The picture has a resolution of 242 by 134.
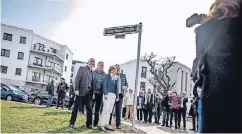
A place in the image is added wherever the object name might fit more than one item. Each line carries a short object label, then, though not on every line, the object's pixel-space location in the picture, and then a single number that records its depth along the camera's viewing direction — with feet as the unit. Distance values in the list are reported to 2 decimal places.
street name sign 17.34
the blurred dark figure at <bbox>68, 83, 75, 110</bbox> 37.11
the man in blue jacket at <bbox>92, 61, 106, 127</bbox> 17.40
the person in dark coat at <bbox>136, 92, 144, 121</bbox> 33.22
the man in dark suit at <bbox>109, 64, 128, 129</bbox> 18.43
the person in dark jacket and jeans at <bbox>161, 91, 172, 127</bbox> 28.96
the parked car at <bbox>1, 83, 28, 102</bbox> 52.53
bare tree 107.81
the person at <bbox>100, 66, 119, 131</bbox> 16.56
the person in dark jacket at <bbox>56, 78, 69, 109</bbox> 36.54
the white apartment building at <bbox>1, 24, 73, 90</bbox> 117.75
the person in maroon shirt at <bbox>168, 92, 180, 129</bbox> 27.65
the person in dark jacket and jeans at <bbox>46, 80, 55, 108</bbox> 38.64
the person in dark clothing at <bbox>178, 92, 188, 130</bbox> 27.97
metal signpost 17.36
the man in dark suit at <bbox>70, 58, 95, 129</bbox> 15.87
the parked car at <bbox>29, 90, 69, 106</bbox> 52.56
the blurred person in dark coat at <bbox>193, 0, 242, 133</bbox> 3.31
